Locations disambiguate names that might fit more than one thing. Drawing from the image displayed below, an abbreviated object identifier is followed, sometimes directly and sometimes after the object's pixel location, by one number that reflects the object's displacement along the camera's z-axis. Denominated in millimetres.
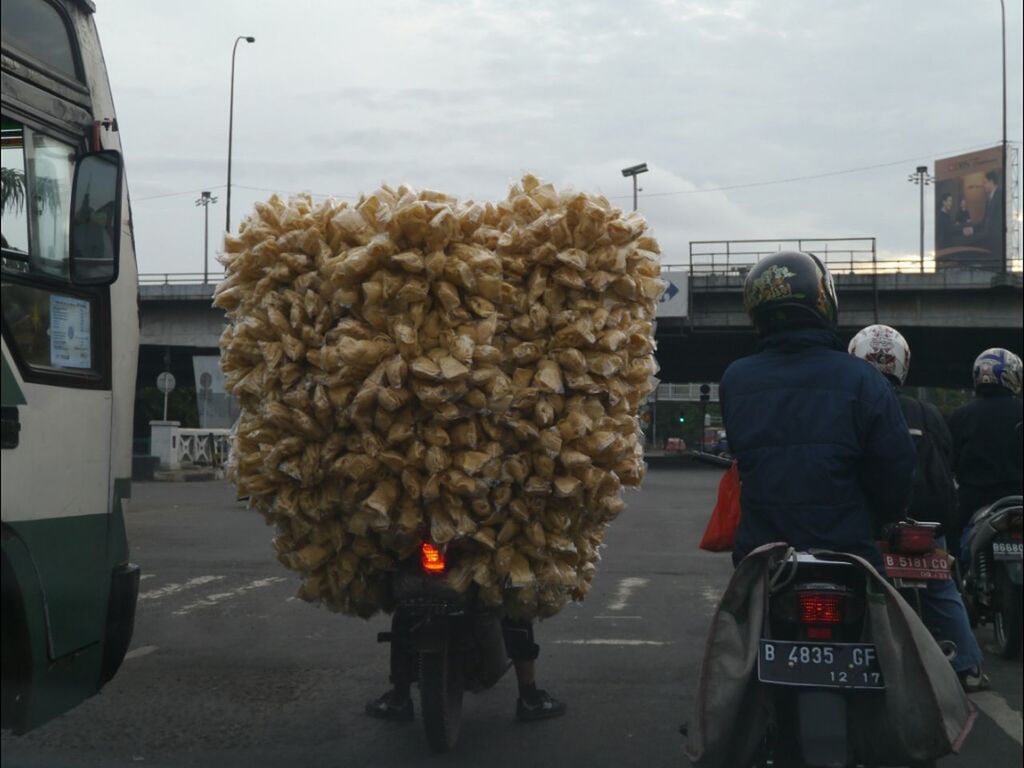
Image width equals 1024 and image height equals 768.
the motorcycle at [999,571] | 7625
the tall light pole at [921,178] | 96588
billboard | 79250
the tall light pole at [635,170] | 54375
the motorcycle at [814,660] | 4082
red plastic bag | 4938
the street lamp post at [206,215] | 98000
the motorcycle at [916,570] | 6125
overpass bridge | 42312
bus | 4137
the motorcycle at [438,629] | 5562
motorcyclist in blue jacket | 4434
